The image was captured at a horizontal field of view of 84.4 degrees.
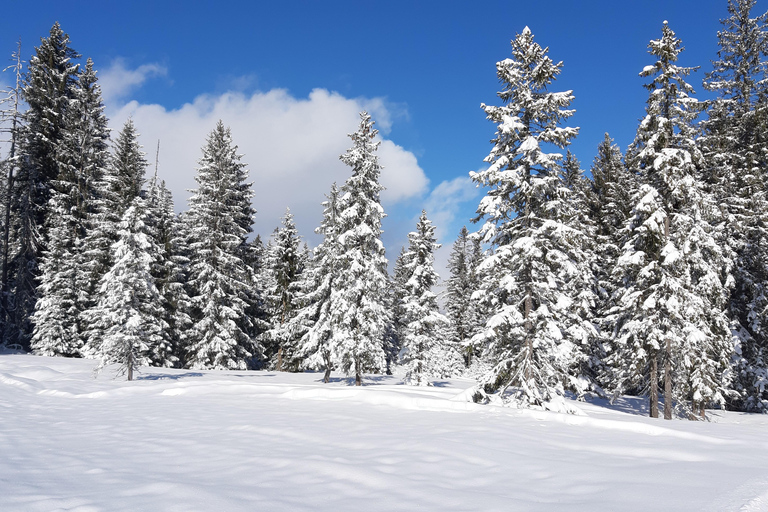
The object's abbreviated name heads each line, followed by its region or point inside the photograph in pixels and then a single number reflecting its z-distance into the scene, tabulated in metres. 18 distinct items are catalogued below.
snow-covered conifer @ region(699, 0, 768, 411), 22.98
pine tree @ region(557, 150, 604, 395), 25.09
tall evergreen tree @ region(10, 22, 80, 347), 31.81
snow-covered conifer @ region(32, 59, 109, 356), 28.92
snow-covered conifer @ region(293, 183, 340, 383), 25.84
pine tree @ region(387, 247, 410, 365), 47.99
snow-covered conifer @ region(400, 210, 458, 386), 27.38
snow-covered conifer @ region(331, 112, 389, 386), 23.53
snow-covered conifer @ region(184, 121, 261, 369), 31.03
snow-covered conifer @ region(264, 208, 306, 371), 35.84
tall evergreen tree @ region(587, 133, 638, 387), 28.55
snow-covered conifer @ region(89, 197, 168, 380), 20.00
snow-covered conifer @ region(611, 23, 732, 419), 17.56
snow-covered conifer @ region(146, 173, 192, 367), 31.53
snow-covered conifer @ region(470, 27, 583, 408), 14.21
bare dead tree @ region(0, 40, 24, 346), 31.45
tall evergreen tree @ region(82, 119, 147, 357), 29.73
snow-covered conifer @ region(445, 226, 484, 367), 50.38
